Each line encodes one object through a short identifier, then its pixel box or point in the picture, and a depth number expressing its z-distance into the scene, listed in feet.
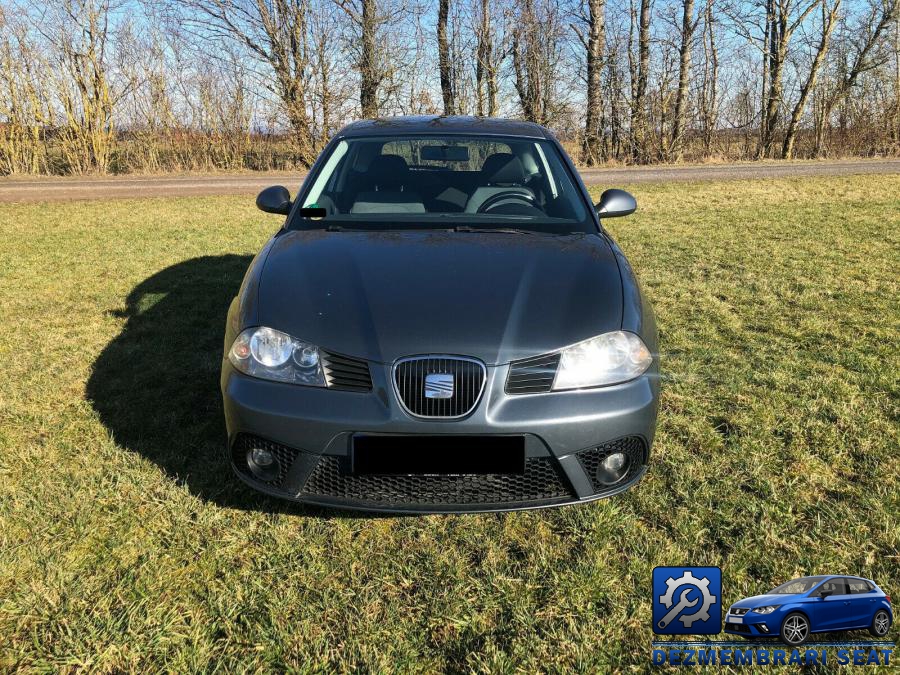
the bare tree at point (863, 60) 70.85
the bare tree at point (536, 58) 67.82
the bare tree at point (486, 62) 67.56
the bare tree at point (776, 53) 69.36
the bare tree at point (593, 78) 66.13
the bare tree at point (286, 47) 59.31
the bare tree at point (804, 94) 70.23
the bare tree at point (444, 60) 67.92
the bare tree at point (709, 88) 72.91
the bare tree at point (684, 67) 67.56
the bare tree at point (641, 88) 69.87
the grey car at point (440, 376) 6.28
